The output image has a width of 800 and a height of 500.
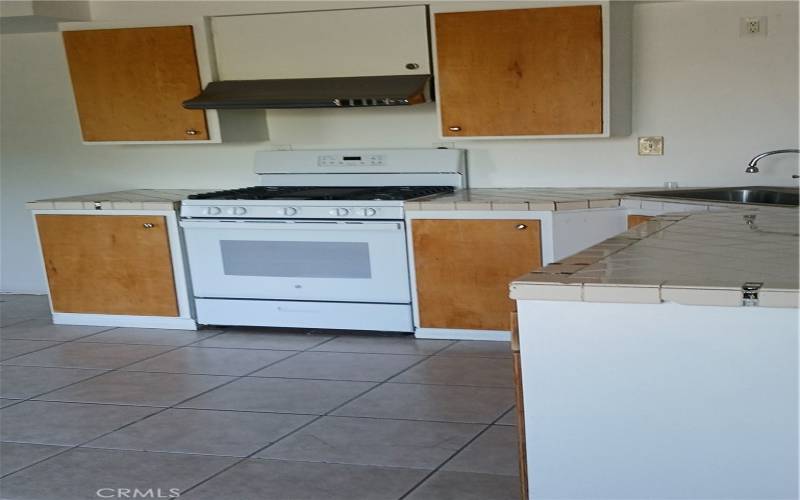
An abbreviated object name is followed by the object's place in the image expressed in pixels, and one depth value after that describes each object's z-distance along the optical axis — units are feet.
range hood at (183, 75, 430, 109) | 14.47
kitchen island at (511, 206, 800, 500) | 6.02
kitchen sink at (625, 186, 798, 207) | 13.06
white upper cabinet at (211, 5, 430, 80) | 14.76
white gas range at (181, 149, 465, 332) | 14.49
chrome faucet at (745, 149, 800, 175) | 12.14
